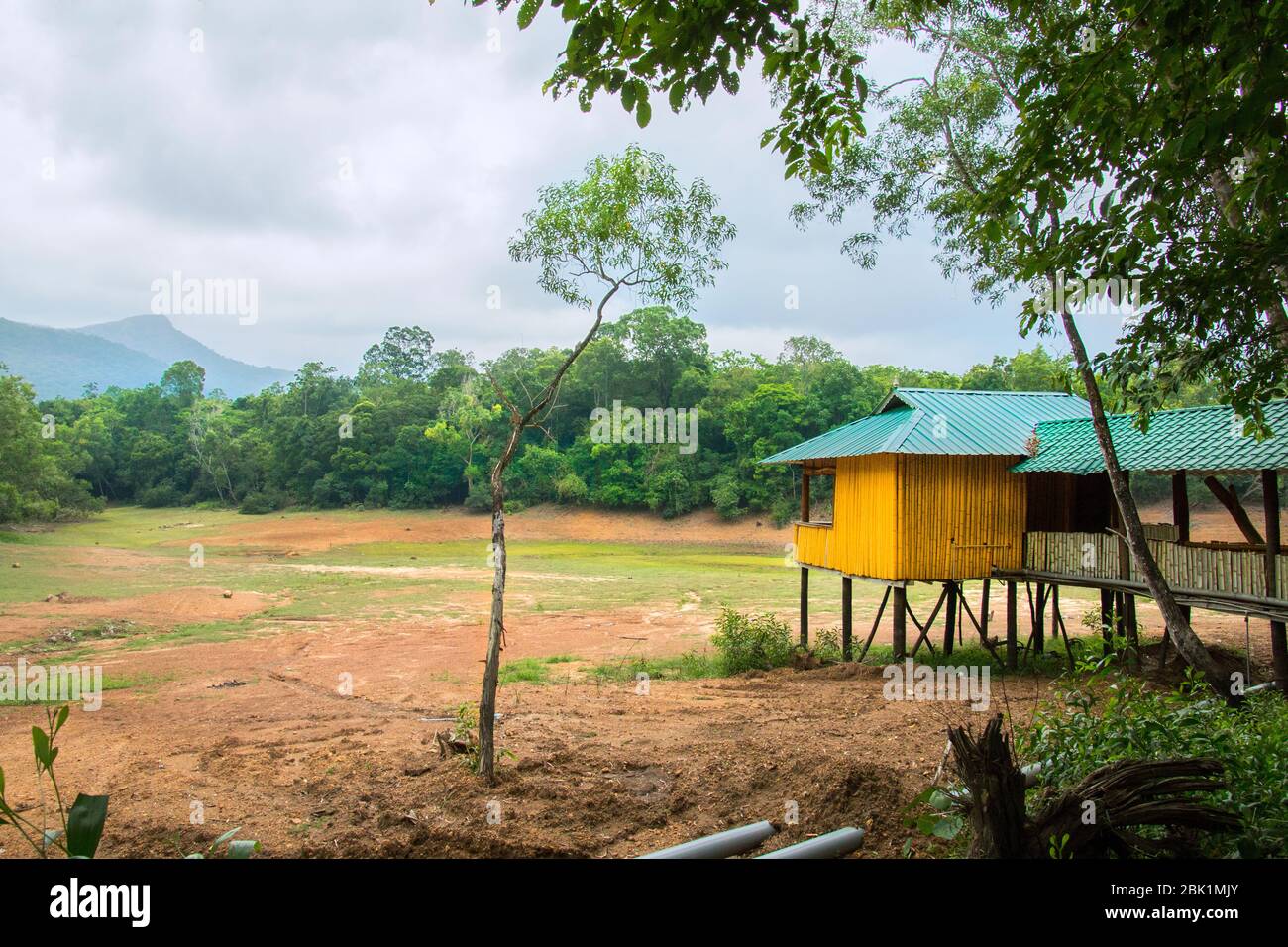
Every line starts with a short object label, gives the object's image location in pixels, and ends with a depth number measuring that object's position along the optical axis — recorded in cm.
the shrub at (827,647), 1730
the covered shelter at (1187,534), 1095
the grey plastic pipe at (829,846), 411
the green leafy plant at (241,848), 359
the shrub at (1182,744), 387
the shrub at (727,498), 5419
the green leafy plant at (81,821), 227
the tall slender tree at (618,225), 994
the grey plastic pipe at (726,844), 417
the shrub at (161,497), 6894
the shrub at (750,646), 1652
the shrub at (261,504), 6406
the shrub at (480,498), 6004
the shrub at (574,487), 5816
